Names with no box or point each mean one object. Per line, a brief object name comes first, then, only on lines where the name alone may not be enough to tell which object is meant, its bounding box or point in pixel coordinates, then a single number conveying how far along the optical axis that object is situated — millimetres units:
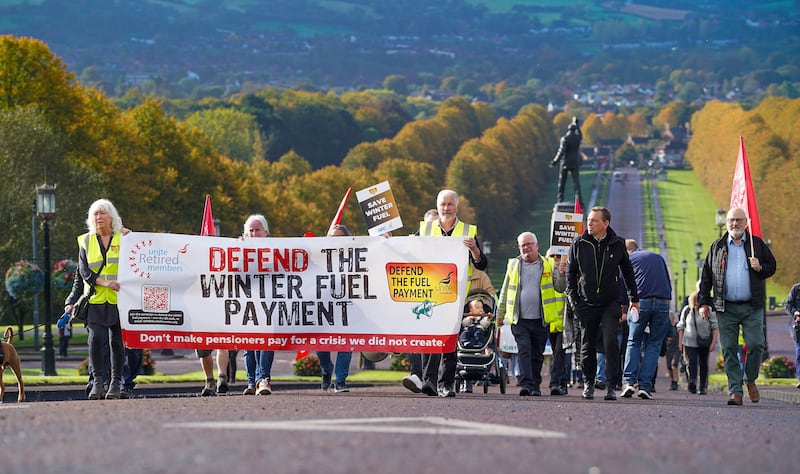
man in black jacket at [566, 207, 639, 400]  19078
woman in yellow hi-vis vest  18547
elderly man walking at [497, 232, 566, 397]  21016
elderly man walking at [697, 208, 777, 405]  18703
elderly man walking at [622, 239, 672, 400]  22109
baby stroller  22797
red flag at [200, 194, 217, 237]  25800
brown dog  20328
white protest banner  18875
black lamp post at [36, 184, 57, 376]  34156
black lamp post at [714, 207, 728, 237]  55375
